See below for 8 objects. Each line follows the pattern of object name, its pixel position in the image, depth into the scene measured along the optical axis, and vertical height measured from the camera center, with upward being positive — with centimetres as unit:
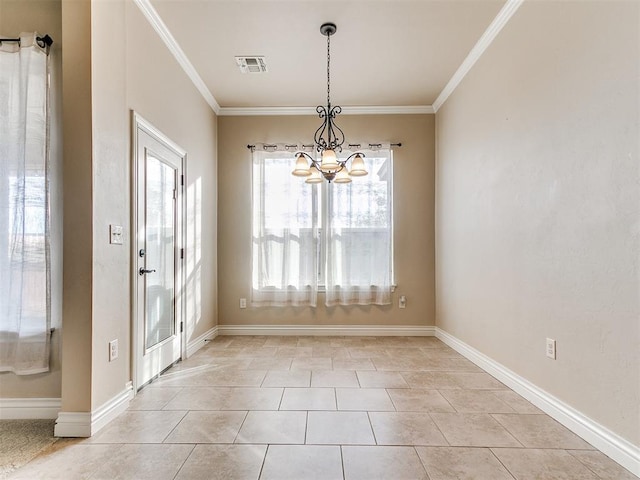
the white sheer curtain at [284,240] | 452 +3
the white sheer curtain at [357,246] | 451 -5
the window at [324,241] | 452 +2
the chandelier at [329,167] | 272 +62
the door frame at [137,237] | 258 +4
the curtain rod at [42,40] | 224 +132
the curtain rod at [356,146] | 453 +128
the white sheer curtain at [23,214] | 219 +19
